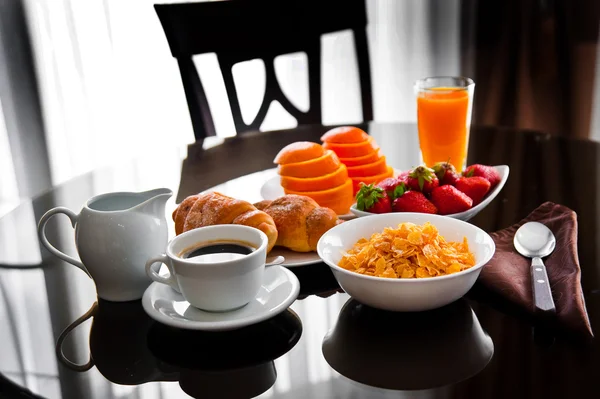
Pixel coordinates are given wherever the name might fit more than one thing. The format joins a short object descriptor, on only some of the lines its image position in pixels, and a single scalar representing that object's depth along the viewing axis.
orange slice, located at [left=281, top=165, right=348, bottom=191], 1.29
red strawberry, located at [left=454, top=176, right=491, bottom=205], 1.24
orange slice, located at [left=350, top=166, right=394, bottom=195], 1.38
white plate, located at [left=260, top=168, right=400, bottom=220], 1.35
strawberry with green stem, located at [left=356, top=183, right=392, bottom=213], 1.18
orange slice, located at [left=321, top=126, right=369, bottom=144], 1.42
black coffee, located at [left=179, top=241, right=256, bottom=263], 0.90
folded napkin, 0.86
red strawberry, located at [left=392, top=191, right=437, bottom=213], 1.17
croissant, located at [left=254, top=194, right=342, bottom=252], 1.09
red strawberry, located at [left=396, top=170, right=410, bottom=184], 1.22
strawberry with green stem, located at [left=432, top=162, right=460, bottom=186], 1.25
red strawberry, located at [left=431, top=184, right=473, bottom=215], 1.18
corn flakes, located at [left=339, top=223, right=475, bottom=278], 0.89
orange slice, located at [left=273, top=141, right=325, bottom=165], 1.33
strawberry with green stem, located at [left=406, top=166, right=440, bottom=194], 1.20
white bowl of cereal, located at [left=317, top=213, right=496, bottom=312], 0.85
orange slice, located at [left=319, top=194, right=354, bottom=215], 1.29
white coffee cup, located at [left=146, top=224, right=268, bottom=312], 0.86
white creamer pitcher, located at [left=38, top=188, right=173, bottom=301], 0.96
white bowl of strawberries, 1.18
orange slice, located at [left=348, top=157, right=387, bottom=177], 1.39
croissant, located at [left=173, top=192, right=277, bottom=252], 1.06
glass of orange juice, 1.51
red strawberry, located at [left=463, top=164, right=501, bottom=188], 1.29
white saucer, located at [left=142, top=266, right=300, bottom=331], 0.85
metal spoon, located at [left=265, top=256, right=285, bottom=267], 1.00
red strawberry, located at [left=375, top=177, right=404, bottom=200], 1.21
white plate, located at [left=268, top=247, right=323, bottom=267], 1.04
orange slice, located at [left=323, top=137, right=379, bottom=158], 1.41
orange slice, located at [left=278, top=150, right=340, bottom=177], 1.31
